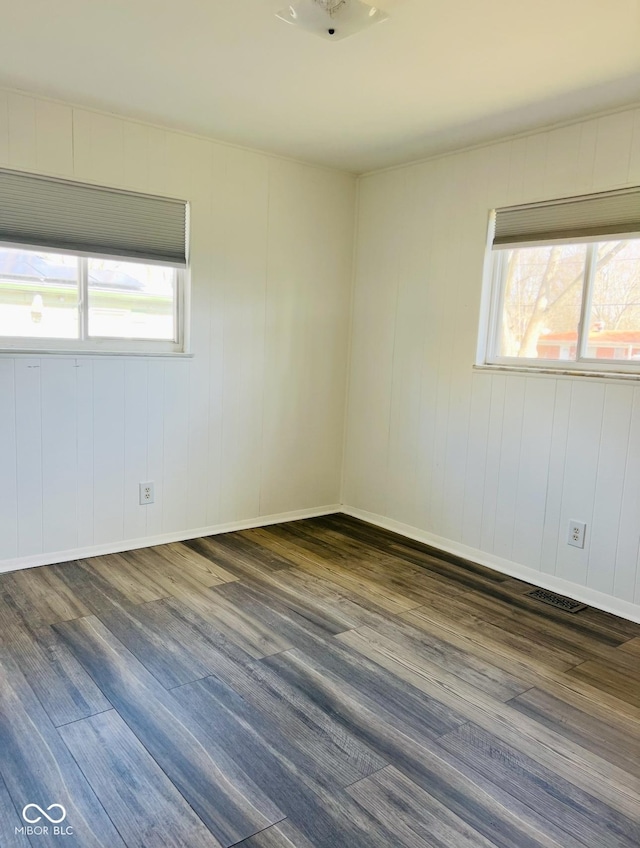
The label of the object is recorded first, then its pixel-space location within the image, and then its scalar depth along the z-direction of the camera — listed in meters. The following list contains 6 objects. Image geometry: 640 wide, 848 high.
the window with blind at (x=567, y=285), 2.91
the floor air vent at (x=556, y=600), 3.00
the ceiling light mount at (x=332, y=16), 1.97
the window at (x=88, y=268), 3.04
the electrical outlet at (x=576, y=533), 3.08
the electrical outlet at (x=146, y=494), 3.55
